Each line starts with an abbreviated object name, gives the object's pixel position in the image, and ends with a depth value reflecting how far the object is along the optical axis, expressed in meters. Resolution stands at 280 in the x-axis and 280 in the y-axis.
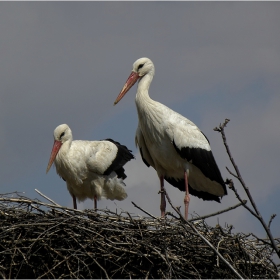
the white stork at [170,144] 19.44
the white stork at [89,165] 21.75
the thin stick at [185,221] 13.09
